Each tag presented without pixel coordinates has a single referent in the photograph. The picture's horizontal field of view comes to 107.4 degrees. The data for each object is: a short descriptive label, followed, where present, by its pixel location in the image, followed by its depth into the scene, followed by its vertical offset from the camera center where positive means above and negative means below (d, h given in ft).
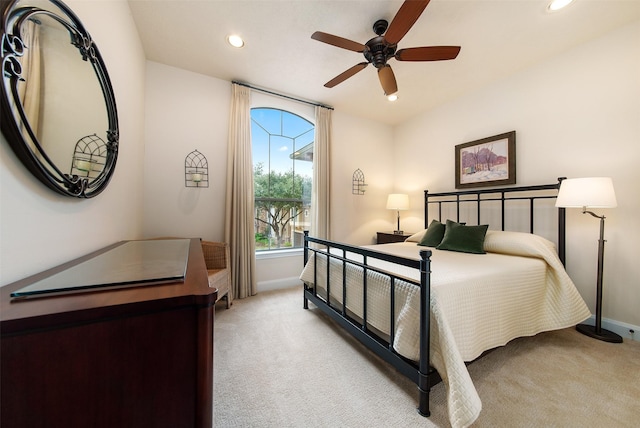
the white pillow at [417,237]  10.37 -1.07
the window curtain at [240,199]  9.72 +0.59
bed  4.18 -1.83
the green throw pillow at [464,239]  8.10 -0.91
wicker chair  8.38 -1.64
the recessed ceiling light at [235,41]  7.48 +5.60
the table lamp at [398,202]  12.39 +0.60
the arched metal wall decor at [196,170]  9.34 +1.74
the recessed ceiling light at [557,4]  6.02 +5.44
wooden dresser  1.59 -1.10
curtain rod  10.01 +5.51
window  11.17 +1.86
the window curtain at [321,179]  11.66 +1.70
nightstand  12.19 -1.27
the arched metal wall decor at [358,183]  13.23 +1.71
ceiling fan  5.46 +4.39
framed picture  9.34 +2.22
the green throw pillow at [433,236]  9.53 -0.92
